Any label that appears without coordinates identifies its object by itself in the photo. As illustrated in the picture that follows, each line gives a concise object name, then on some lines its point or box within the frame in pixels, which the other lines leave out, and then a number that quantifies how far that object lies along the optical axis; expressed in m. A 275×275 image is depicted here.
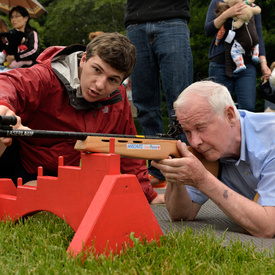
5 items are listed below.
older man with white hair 2.35
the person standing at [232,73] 5.13
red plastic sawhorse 1.97
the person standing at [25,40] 6.45
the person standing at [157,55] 4.05
